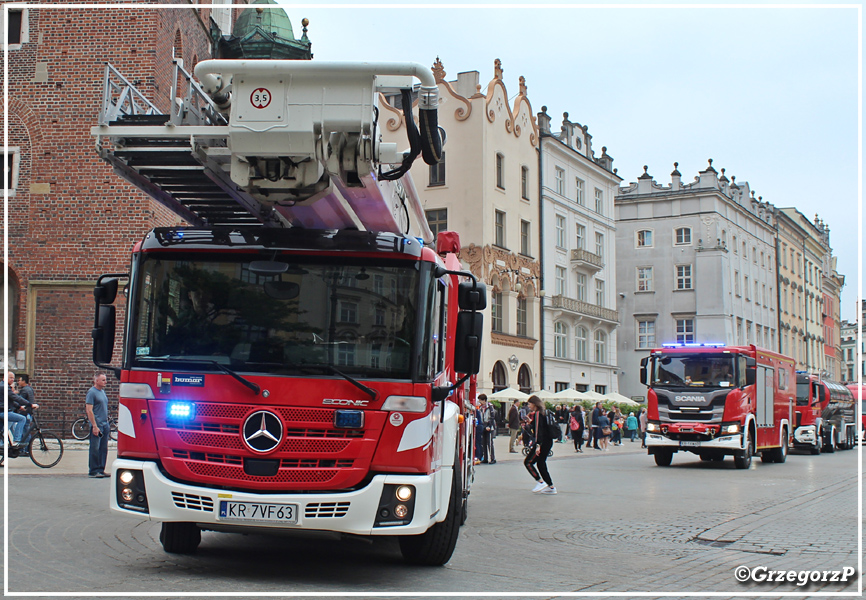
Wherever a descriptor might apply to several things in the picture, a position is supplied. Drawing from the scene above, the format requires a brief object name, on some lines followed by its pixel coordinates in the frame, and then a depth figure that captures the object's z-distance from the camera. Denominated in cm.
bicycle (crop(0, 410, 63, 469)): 1738
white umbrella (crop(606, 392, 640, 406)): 4056
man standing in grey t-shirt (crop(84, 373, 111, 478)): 1581
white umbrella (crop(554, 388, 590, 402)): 3778
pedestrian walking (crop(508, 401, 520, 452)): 2811
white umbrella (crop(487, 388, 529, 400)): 3491
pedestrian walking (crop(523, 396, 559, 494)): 1498
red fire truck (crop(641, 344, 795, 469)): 2225
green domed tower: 3025
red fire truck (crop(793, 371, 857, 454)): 3048
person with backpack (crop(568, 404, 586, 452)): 3120
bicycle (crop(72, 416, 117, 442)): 2331
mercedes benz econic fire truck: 664
